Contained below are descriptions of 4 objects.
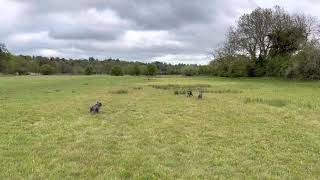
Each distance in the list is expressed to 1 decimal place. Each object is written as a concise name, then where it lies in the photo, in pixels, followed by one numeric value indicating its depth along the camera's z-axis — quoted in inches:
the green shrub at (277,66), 1582.0
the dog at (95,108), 479.4
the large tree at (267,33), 1798.5
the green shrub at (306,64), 1333.3
